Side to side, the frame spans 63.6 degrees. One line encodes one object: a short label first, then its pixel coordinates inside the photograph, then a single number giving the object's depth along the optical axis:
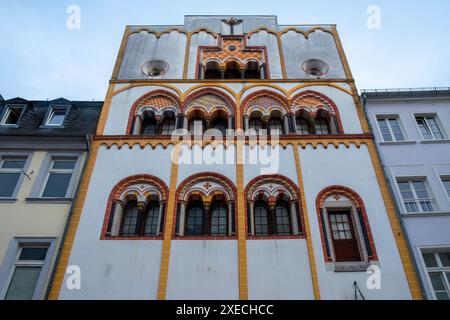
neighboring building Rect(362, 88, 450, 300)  13.51
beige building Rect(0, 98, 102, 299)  13.16
